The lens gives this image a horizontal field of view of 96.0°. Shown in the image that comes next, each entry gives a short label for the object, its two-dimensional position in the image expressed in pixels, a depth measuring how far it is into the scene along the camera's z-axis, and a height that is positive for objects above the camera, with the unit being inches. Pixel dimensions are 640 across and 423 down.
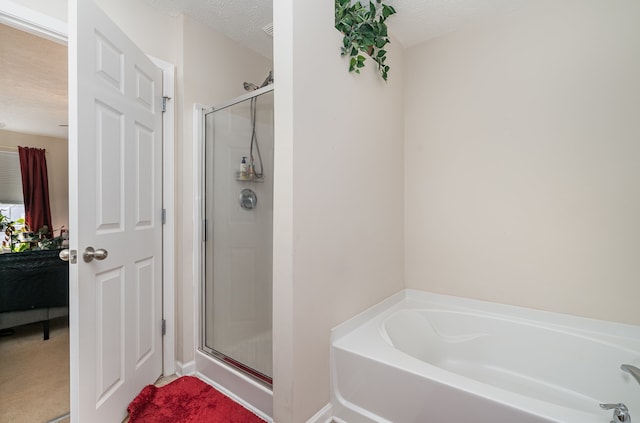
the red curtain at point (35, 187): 179.0 +14.0
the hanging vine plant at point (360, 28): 60.5 +40.1
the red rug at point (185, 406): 58.7 -42.4
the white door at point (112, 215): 47.8 -1.0
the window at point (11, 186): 174.4 +14.1
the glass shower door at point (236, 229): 72.4 -5.2
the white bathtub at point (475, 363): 45.4 -30.8
